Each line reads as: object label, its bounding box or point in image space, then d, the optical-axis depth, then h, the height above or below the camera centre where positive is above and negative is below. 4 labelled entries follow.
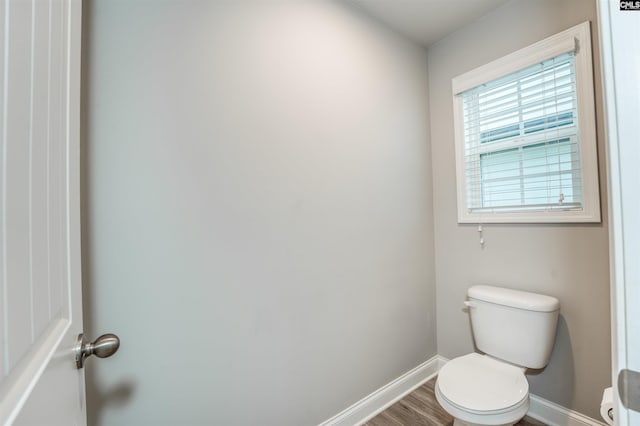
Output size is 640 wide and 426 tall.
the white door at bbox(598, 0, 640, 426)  0.43 +0.02
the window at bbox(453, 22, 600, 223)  1.40 +0.47
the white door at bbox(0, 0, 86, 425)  0.27 +0.02
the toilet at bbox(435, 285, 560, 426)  1.17 -0.84
